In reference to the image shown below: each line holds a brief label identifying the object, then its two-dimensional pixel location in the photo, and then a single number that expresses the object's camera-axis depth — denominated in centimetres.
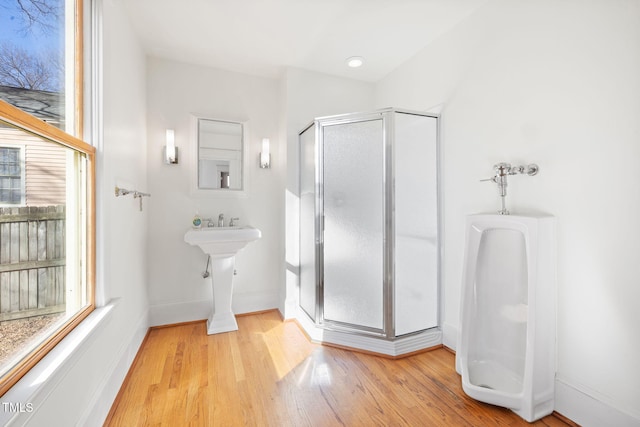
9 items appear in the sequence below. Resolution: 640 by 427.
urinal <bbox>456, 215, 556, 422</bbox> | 143
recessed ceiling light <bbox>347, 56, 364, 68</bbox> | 251
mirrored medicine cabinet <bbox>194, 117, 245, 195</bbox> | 264
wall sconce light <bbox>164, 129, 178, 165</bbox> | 248
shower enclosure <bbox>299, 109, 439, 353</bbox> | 206
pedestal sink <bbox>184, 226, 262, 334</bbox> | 230
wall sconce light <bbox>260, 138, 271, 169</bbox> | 280
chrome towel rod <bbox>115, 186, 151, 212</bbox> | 166
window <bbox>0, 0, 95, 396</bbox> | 89
